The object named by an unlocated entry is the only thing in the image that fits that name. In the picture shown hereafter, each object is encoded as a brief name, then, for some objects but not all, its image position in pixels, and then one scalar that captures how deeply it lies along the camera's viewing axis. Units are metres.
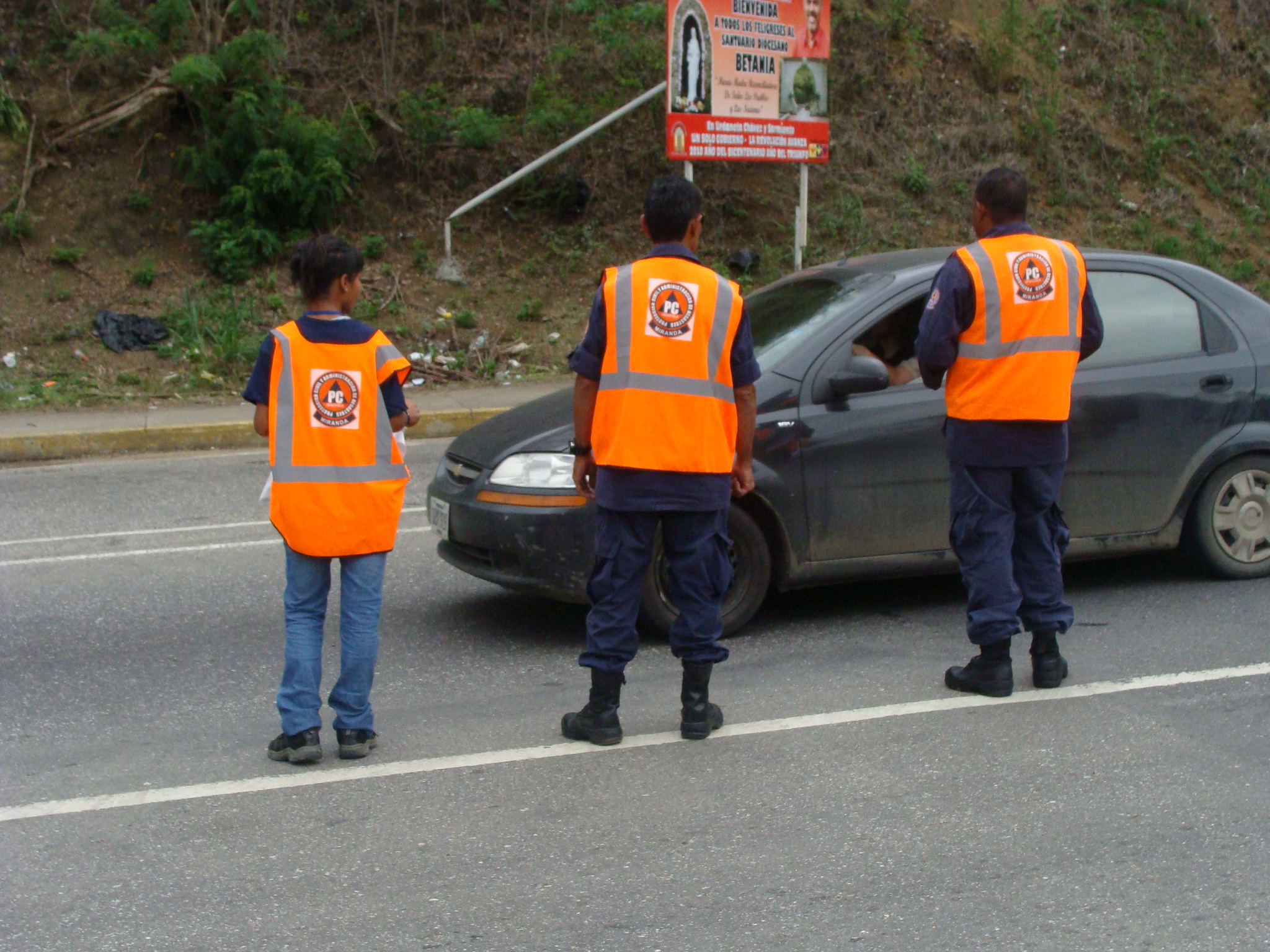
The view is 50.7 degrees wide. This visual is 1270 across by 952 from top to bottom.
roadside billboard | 14.59
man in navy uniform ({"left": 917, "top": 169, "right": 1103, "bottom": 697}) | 4.70
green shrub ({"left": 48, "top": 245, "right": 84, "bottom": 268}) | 14.83
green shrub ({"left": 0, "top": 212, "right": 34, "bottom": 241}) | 14.79
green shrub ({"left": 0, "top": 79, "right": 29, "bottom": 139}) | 15.49
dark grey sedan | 5.42
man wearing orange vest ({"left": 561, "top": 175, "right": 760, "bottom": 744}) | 4.21
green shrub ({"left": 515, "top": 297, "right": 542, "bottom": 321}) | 15.12
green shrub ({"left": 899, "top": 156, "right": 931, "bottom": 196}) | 17.78
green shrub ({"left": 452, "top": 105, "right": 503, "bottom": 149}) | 15.76
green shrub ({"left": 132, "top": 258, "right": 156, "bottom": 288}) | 14.78
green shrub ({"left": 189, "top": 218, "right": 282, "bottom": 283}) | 14.96
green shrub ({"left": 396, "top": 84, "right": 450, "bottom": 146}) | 16.56
